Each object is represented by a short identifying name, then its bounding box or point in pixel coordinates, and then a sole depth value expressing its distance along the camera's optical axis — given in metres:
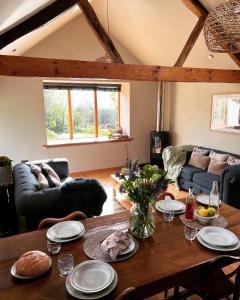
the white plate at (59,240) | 1.56
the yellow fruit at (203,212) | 1.81
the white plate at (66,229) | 1.62
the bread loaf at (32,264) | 1.25
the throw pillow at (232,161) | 4.16
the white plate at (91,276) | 1.19
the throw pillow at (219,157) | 4.43
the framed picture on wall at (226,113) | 4.62
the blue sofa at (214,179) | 3.59
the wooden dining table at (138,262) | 1.19
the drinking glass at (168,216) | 1.84
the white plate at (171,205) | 2.00
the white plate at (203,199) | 2.07
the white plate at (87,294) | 1.14
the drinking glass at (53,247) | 1.46
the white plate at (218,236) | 1.53
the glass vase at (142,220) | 1.60
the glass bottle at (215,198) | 1.98
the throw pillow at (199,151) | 4.87
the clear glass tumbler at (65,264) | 1.29
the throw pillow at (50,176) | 3.23
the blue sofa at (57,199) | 2.40
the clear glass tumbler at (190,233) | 1.60
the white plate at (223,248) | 1.49
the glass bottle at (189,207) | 1.83
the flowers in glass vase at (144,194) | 1.55
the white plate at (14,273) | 1.23
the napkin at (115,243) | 1.43
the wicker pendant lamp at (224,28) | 1.76
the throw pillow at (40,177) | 2.94
